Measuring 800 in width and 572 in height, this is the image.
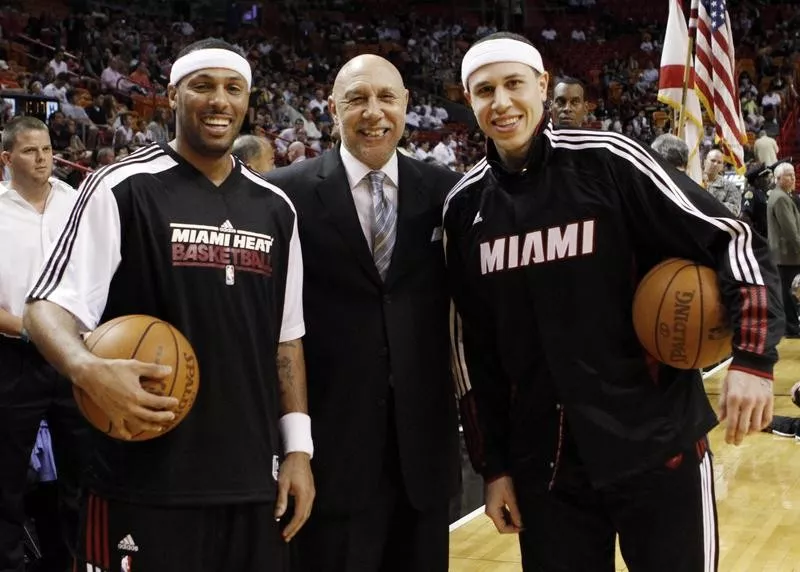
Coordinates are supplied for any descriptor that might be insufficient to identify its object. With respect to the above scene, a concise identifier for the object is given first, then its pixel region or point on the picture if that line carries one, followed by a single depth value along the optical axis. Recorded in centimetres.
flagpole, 862
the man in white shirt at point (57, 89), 1390
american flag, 877
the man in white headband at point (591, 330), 268
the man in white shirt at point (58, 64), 1555
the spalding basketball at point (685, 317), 265
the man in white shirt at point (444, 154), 1798
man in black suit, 304
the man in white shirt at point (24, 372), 457
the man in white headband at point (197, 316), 265
